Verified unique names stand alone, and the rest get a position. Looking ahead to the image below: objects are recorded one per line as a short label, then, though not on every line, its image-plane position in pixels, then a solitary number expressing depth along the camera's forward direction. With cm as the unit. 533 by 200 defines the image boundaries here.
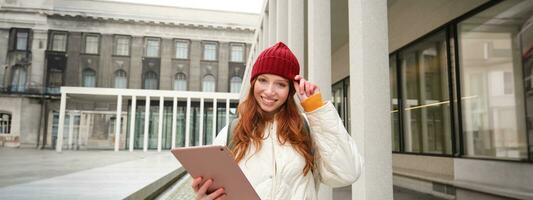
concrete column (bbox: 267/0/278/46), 1122
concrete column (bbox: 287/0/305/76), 766
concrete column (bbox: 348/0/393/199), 382
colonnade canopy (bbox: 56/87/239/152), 2481
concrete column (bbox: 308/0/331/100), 605
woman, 197
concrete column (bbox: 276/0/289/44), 935
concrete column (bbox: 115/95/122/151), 2491
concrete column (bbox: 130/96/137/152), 2481
